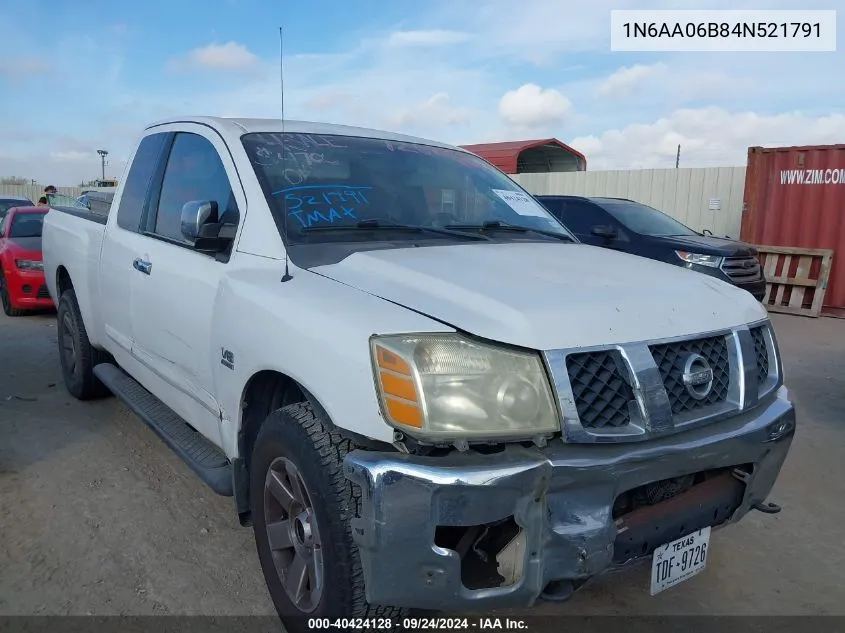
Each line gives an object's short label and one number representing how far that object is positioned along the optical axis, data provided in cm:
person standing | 1710
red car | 870
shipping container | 1026
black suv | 859
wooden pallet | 1012
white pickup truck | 184
